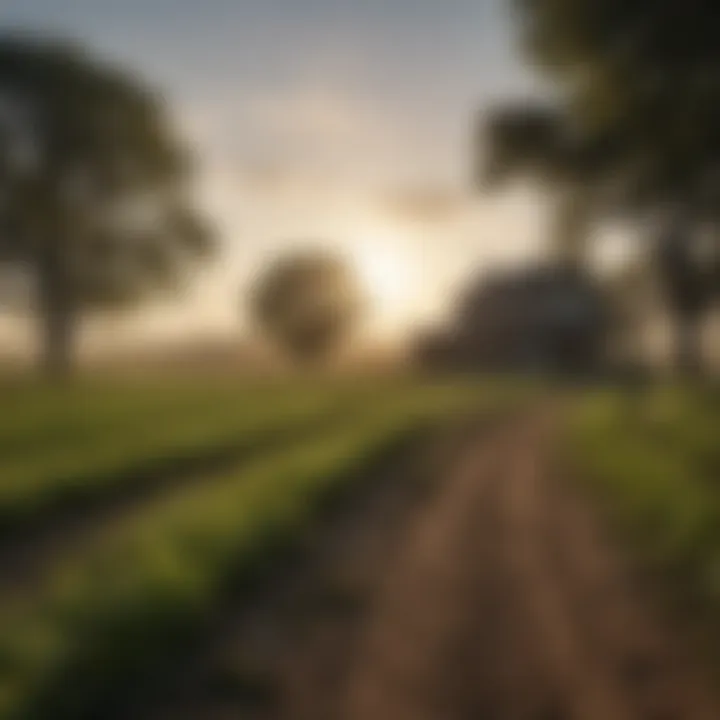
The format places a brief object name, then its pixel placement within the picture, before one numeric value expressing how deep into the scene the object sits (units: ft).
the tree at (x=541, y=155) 45.57
